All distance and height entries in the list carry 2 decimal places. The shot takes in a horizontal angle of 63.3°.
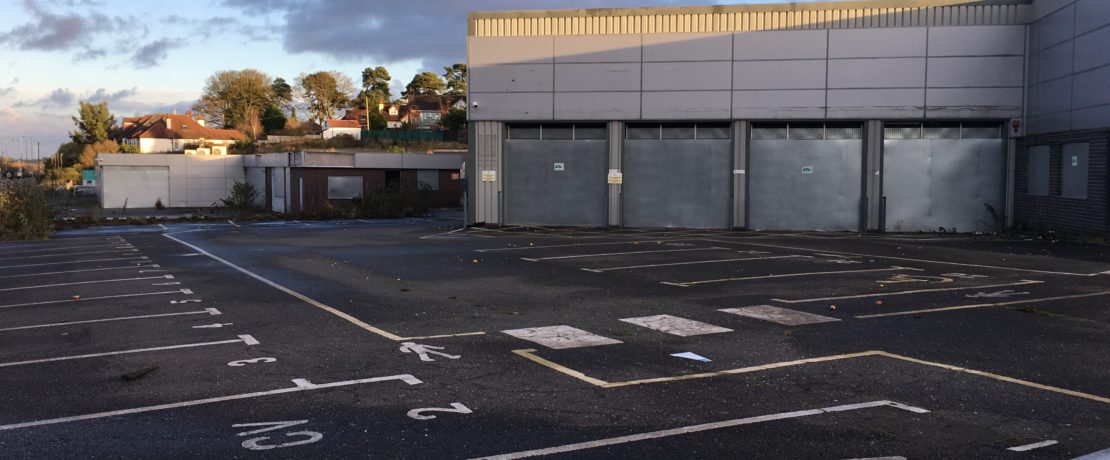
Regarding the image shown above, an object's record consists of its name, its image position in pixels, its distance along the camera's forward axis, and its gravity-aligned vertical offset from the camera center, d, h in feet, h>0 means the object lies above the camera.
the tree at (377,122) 308.19 +22.18
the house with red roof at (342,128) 294.25 +19.75
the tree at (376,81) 375.66 +44.05
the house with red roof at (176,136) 333.62 +18.93
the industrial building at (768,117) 100.01 +8.46
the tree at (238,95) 362.53 +37.05
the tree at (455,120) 268.62 +20.06
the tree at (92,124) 381.81 +25.93
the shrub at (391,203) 149.28 -2.73
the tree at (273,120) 326.85 +23.75
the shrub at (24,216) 104.58 -3.77
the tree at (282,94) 370.12 +37.70
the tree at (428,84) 369.91 +42.39
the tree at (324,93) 359.87 +37.59
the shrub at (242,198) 171.94 -2.44
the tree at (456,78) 358.10 +43.91
